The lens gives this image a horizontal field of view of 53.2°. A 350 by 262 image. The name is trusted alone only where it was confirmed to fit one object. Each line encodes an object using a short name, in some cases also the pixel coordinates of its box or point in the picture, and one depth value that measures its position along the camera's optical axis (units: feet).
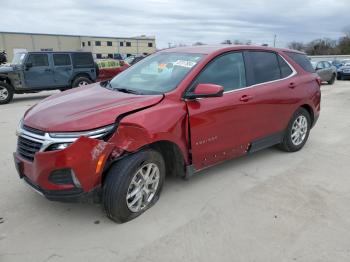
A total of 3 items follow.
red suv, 10.23
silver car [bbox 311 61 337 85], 62.55
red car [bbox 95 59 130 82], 50.21
